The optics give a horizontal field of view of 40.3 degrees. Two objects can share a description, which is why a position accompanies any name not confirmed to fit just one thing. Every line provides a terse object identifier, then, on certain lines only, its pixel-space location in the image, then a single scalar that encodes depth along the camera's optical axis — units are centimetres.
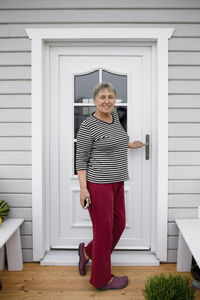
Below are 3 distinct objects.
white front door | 266
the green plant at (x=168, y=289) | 167
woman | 211
